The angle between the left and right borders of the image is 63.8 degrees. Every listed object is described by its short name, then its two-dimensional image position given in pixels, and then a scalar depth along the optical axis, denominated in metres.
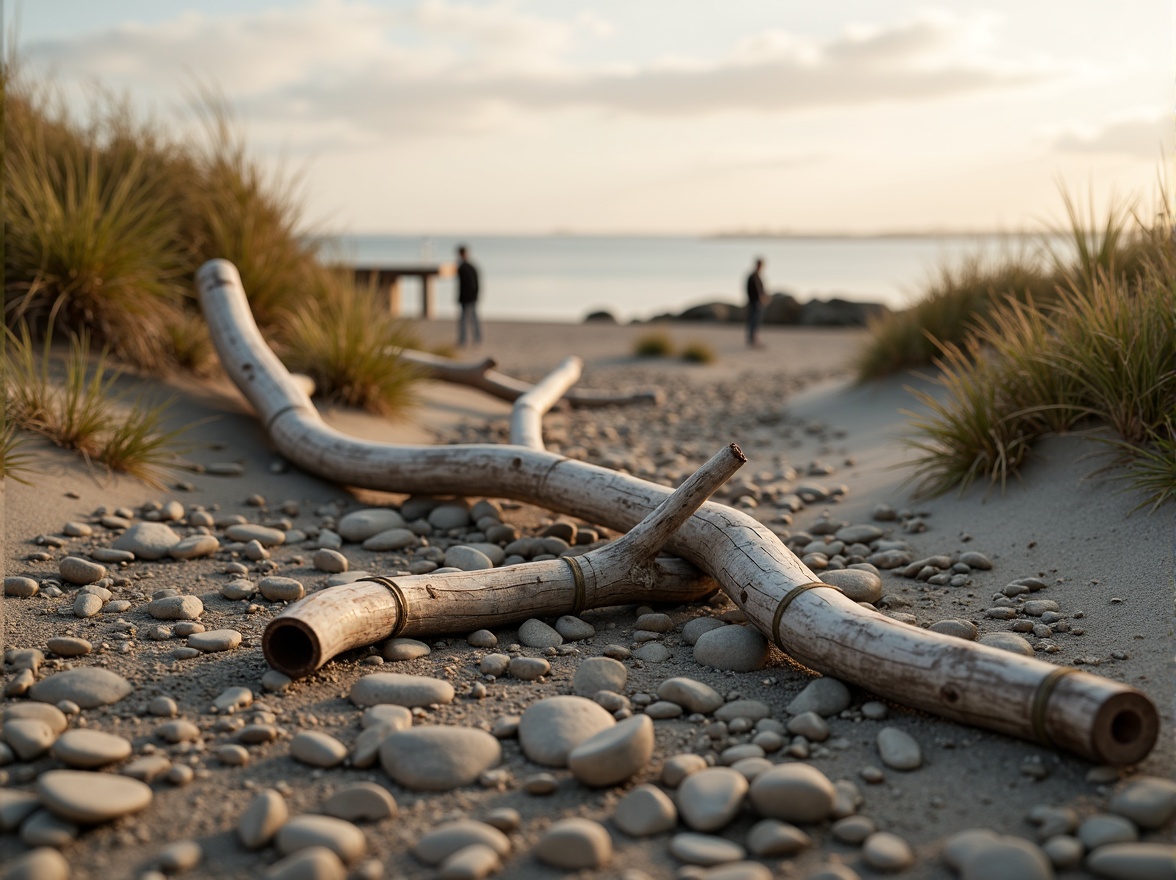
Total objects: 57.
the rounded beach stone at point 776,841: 2.39
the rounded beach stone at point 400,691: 3.17
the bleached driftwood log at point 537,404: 6.21
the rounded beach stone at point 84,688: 3.10
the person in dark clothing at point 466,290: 13.92
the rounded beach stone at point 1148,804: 2.43
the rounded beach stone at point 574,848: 2.35
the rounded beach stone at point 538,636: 3.76
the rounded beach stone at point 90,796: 2.42
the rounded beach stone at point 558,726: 2.85
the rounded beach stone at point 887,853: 2.32
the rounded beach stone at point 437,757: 2.71
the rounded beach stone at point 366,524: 5.10
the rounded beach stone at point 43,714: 2.91
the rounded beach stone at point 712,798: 2.51
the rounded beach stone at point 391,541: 4.96
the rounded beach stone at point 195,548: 4.57
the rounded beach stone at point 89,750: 2.69
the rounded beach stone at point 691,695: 3.20
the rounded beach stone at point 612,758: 2.70
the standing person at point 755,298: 15.38
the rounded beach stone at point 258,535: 4.88
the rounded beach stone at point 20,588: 3.94
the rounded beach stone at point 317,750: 2.80
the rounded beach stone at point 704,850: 2.36
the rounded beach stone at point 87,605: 3.81
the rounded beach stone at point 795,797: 2.53
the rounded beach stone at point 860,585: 4.09
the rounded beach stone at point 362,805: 2.54
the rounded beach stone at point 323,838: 2.35
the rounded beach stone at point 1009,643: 3.38
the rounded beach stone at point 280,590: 4.12
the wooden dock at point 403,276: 15.62
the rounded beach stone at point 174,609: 3.86
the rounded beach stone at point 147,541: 4.54
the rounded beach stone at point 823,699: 3.16
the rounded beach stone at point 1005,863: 2.21
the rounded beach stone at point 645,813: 2.50
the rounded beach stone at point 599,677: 3.33
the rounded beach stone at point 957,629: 3.61
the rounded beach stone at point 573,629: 3.87
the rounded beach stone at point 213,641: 3.57
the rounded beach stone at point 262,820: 2.41
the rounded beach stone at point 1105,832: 2.35
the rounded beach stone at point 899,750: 2.79
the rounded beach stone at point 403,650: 3.59
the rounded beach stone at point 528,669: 3.46
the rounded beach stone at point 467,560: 4.52
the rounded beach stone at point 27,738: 2.74
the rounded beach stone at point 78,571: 4.12
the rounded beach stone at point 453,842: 2.37
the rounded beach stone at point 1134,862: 2.20
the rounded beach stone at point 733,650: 3.56
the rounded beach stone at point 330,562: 4.51
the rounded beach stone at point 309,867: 2.23
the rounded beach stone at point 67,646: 3.45
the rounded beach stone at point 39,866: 2.20
